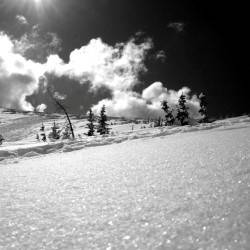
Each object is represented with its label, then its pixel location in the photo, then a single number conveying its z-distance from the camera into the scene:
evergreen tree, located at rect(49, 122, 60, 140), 68.40
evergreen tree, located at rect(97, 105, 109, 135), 52.78
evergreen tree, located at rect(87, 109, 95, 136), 54.58
